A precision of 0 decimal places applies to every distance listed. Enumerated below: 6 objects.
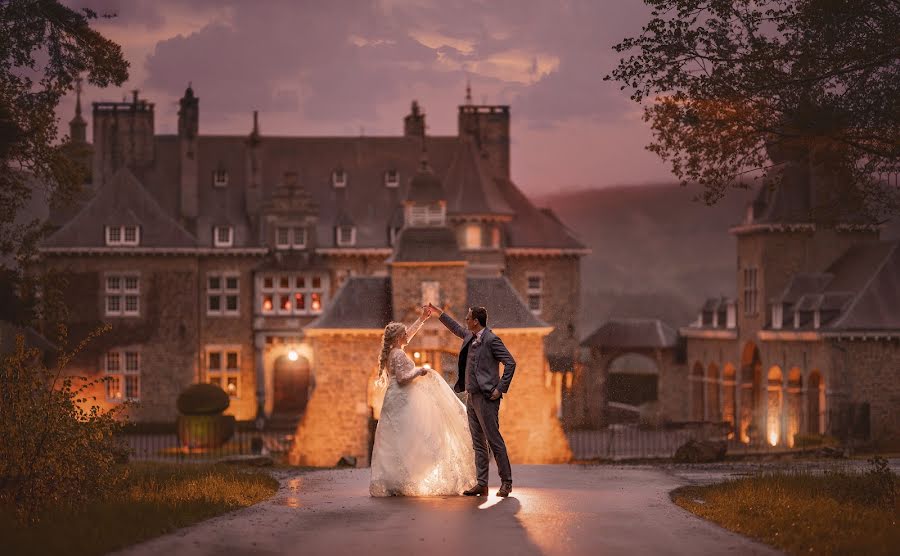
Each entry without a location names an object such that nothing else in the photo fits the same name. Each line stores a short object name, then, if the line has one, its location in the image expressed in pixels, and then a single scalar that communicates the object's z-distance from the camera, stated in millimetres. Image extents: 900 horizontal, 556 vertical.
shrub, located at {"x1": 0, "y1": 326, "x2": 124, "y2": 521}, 16188
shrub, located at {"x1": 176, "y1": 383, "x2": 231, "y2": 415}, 53250
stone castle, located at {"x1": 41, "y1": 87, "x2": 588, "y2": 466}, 60844
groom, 17219
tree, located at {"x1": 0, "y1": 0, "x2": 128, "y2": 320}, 28578
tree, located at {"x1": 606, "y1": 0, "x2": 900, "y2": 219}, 22844
